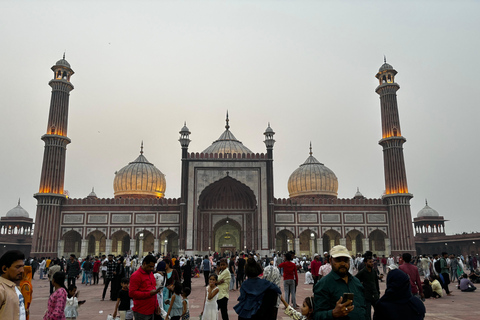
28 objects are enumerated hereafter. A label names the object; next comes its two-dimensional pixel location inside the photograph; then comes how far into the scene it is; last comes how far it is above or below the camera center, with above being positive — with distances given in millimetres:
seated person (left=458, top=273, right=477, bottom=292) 13750 -1168
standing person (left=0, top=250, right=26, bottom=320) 3252 -253
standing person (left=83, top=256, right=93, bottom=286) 17953 -655
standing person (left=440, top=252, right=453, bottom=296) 13055 -670
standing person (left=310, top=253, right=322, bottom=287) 11648 -437
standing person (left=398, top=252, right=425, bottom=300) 7545 -396
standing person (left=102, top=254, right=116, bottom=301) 12878 -571
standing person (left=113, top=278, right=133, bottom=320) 7090 -880
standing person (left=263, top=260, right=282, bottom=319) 7754 -406
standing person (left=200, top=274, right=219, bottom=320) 6816 -819
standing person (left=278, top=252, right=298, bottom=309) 9305 -556
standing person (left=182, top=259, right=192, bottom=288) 11914 -634
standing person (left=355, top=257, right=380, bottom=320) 6328 -510
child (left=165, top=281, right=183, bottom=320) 6425 -796
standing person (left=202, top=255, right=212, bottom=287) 14875 -504
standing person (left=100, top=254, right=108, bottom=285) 16305 -497
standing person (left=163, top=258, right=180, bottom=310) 7488 -510
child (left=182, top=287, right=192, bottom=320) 6637 -817
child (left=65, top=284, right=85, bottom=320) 6352 -788
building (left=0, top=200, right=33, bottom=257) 41719 +2923
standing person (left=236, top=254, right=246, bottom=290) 15062 -612
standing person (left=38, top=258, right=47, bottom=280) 22734 -675
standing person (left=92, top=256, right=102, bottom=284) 18266 -625
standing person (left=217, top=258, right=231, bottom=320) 7189 -645
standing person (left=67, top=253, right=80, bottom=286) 14117 -522
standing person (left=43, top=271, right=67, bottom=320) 5238 -648
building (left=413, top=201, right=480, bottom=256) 38188 +1280
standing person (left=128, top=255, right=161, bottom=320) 5398 -493
